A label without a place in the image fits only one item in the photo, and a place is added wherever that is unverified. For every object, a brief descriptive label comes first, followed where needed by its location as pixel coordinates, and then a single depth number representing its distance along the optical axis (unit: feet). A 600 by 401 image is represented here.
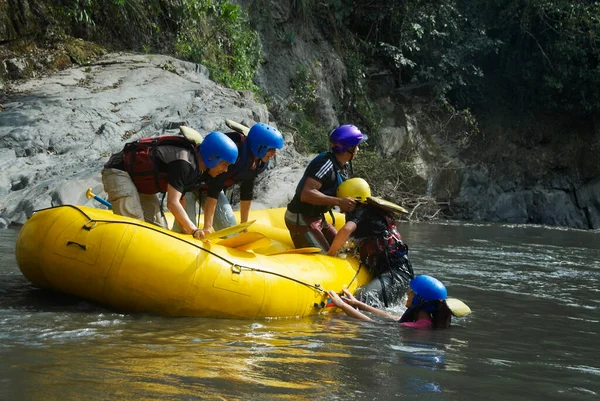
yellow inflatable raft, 14.76
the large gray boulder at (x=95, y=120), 30.42
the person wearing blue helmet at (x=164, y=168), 16.17
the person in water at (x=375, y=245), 19.08
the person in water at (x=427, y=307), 16.48
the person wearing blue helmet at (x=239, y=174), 19.20
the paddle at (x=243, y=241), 16.81
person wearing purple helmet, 19.74
